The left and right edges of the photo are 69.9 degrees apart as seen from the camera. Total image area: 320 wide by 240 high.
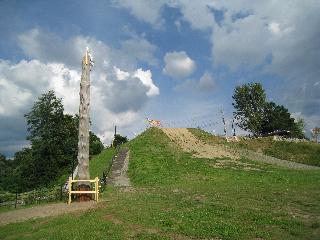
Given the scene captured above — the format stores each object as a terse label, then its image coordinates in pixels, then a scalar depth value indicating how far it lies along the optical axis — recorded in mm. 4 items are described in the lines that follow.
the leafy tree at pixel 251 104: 63679
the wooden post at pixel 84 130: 16725
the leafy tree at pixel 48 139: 41281
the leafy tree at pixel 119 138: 60929
